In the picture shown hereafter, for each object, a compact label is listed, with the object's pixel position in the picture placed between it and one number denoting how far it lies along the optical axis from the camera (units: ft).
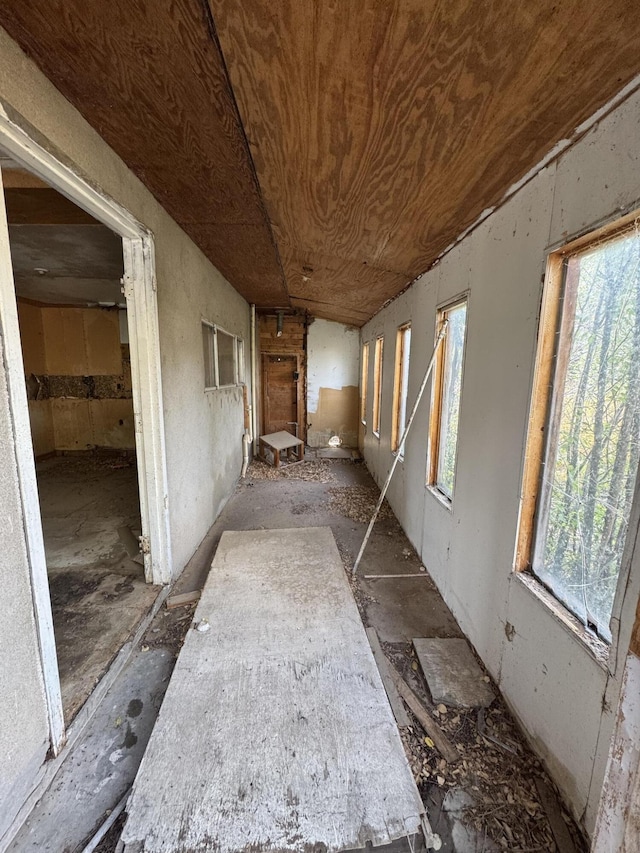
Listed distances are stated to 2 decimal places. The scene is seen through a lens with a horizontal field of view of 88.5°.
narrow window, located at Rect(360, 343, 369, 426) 21.59
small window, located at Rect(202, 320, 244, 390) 11.61
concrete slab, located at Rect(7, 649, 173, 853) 3.86
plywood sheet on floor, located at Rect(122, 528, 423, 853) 3.65
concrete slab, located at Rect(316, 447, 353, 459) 23.11
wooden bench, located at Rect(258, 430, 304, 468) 20.07
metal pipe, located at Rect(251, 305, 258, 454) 20.88
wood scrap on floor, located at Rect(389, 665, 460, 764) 4.92
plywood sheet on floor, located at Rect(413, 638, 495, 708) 5.70
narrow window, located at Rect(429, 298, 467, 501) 8.25
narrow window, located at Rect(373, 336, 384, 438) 17.40
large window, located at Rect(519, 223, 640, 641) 3.92
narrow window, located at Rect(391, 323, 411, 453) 13.03
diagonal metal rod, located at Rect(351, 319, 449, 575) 8.89
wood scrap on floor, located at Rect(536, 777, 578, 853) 3.90
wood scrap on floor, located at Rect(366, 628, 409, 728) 5.46
